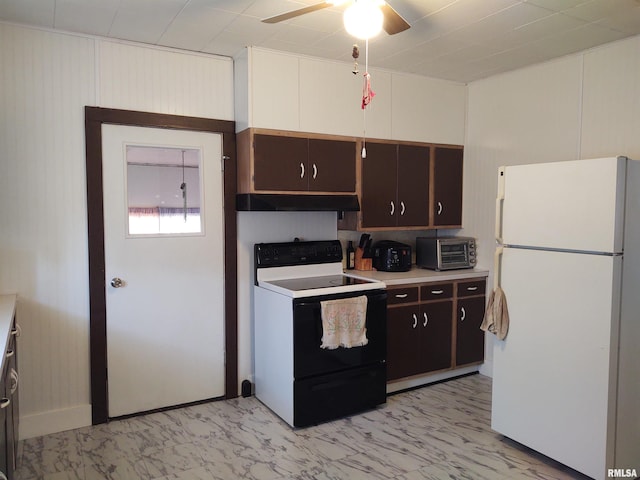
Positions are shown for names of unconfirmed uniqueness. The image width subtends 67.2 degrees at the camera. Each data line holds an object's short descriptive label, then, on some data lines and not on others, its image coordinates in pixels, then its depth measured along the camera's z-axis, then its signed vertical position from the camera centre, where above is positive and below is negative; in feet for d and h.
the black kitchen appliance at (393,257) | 13.12 -1.18
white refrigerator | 8.04 -1.68
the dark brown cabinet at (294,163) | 10.95 +1.21
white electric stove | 10.36 -3.00
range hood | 10.84 +0.26
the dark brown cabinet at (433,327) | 12.19 -3.00
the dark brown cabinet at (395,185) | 12.60 +0.77
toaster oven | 13.43 -1.09
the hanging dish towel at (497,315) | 9.60 -2.03
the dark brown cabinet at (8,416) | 5.49 -2.66
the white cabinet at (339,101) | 11.03 +2.88
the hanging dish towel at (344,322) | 10.49 -2.42
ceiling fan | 6.30 +2.74
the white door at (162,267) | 10.66 -1.25
